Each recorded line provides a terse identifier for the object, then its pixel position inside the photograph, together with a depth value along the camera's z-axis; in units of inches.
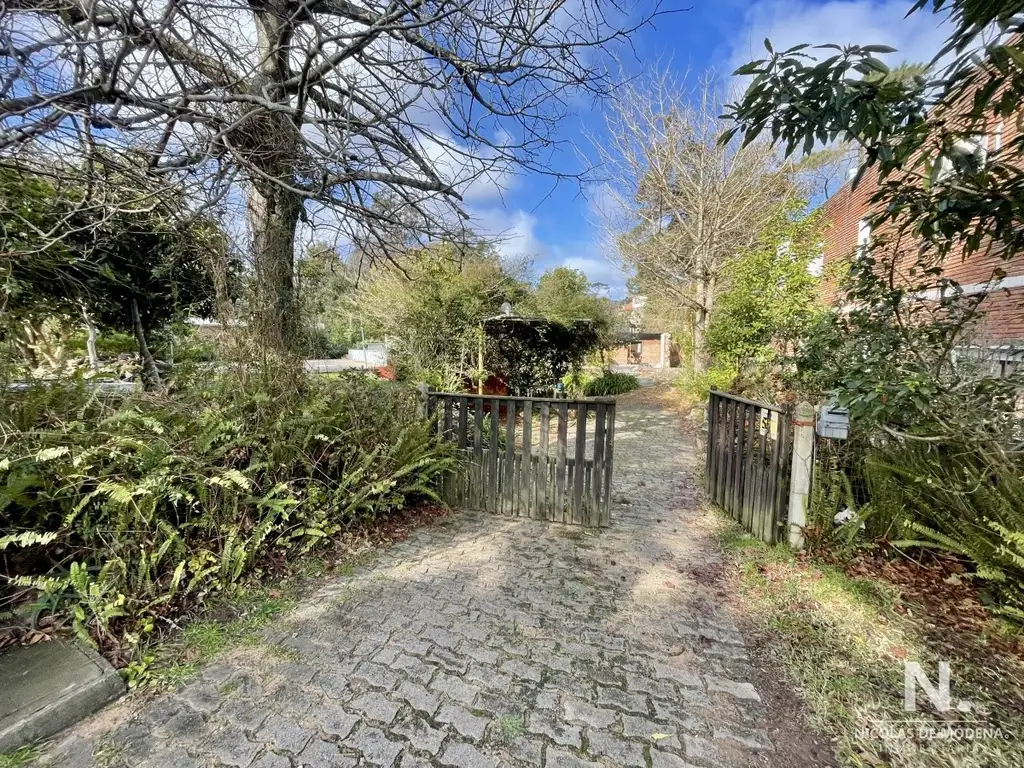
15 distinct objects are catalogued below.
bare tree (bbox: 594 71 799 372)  421.1
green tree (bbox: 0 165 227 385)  129.8
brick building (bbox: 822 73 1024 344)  106.7
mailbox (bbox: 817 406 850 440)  115.6
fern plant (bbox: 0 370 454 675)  87.9
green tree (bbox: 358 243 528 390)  335.0
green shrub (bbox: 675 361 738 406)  313.3
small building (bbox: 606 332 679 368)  1070.3
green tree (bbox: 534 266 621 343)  412.5
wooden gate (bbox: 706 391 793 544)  131.5
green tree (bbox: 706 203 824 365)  259.6
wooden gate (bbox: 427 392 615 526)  153.6
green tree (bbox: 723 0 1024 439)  70.9
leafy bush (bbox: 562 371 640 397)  459.5
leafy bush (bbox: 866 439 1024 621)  91.4
